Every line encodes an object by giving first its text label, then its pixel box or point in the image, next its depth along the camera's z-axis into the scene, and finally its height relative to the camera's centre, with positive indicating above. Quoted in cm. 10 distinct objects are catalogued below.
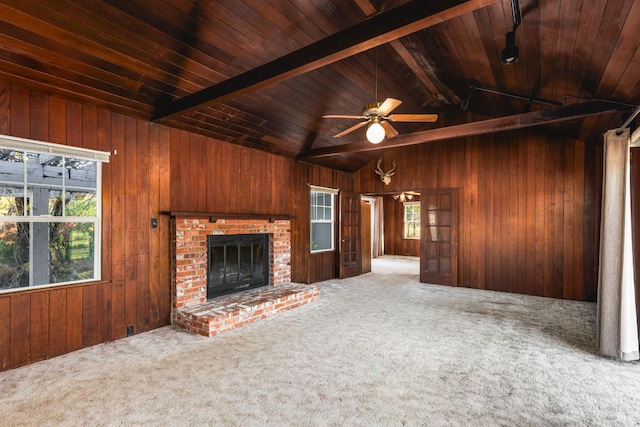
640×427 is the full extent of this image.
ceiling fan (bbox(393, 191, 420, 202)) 1106 +58
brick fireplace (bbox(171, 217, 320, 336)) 385 -121
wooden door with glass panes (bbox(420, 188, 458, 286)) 669 -52
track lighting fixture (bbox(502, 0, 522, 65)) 267 +153
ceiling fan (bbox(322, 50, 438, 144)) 334 +106
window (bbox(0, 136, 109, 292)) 298 +1
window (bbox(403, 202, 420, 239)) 1180 -28
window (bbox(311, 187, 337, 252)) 704 -15
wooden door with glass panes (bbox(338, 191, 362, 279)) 741 -57
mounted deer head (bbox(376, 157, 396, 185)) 733 +94
